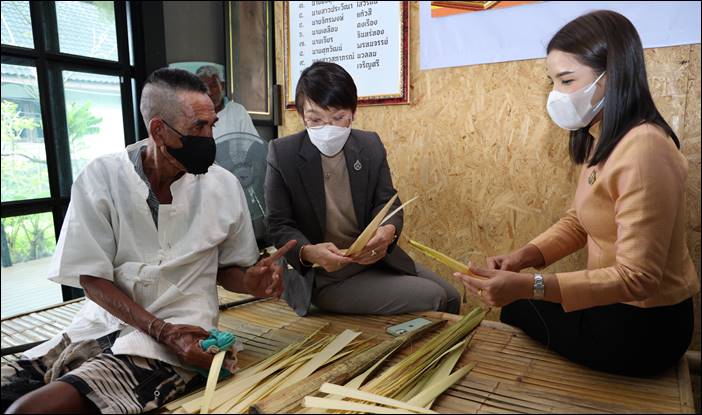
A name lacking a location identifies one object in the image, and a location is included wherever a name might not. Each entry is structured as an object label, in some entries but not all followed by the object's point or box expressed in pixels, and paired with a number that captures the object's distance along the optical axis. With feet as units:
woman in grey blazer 6.15
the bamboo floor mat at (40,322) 5.91
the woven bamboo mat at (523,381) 4.21
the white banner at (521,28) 5.23
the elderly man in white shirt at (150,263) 4.16
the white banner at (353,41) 6.15
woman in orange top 4.03
